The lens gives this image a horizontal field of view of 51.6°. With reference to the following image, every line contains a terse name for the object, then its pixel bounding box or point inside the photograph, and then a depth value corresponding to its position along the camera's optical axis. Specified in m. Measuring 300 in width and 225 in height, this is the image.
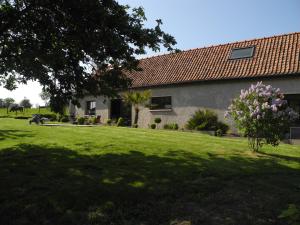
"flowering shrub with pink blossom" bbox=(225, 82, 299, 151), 10.23
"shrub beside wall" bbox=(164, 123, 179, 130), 22.98
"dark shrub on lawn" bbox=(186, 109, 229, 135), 19.97
